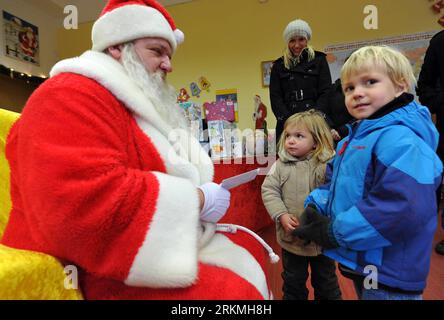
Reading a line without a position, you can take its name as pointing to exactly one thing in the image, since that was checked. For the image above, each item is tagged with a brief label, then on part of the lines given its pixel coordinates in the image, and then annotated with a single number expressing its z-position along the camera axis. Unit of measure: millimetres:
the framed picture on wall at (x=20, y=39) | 3338
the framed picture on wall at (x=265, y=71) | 3590
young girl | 1156
